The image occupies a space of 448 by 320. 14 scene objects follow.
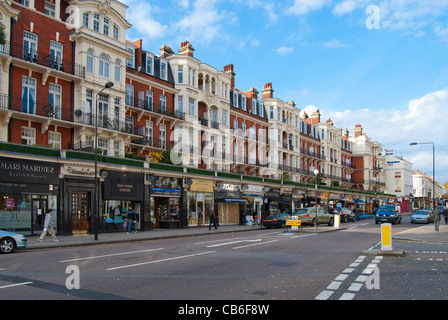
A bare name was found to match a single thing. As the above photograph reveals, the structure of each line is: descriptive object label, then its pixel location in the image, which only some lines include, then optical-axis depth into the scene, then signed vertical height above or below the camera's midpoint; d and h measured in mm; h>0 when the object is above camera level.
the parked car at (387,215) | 37281 -2933
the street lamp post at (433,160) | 44875 +2832
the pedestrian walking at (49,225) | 18984 -1859
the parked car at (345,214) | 42438 -3250
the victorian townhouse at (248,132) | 46812 +6916
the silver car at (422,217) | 38062 -3226
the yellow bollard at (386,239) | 13728 -1947
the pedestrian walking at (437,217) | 25844 -2199
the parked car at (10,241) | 15291 -2161
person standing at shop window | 26109 -2112
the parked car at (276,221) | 33281 -3045
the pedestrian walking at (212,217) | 31109 -2492
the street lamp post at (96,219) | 20647 -1737
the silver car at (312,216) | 32000 -2569
